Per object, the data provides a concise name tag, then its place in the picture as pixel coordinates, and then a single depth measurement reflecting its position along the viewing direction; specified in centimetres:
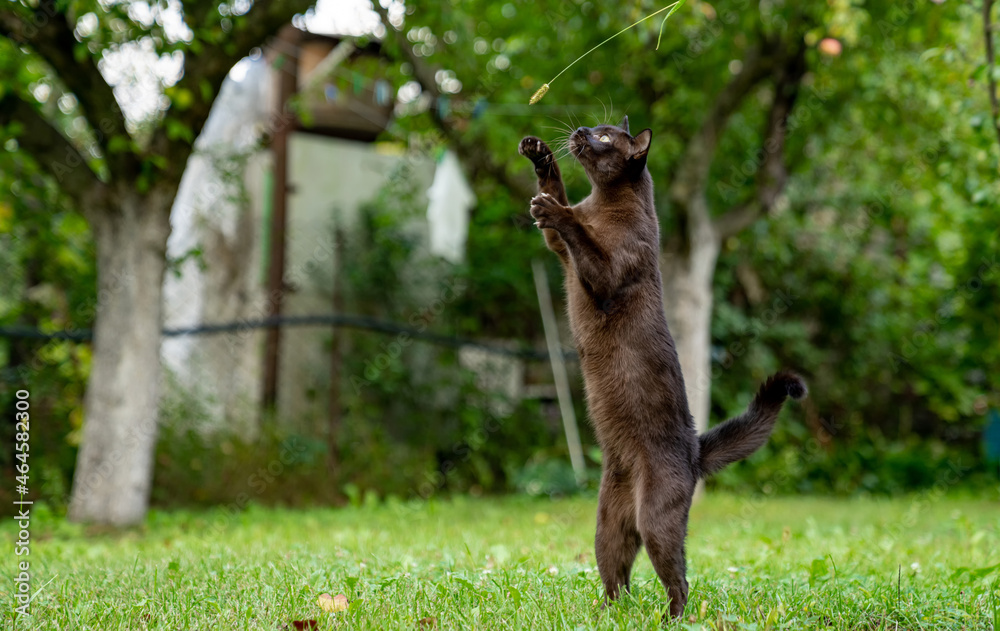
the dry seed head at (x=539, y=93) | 251
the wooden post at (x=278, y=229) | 757
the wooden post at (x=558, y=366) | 796
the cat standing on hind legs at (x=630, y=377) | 249
